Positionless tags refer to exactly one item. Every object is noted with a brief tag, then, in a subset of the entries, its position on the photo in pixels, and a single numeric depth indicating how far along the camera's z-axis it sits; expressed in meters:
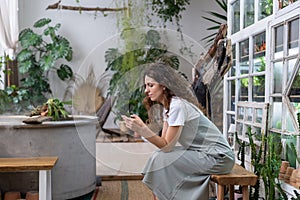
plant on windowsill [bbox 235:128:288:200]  1.90
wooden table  2.23
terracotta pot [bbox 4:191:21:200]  2.48
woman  1.69
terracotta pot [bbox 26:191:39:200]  2.49
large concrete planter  2.50
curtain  4.52
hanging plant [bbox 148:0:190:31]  5.65
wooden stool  1.85
